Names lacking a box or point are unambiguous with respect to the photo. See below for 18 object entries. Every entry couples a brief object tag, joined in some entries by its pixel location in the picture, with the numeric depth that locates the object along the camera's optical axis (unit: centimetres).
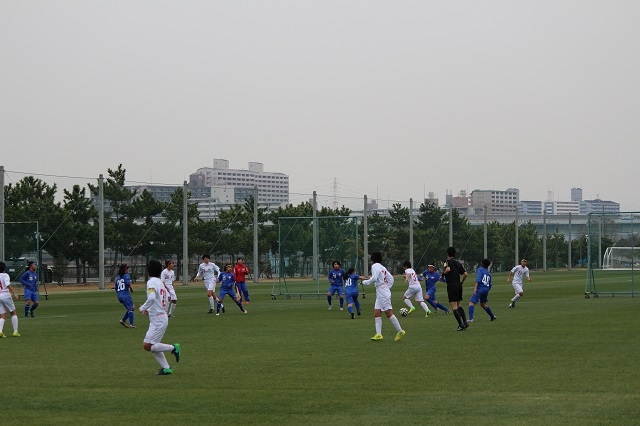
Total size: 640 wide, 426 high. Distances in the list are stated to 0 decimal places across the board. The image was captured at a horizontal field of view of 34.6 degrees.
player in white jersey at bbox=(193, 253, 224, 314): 3631
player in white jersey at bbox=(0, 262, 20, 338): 2598
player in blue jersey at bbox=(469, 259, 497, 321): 3008
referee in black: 2589
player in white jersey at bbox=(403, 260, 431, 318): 3284
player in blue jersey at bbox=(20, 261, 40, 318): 3288
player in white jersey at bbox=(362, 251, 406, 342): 2306
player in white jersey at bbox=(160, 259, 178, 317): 3195
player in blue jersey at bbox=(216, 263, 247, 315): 3559
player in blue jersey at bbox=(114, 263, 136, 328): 2970
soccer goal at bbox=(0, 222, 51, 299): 5453
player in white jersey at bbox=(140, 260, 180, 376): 1673
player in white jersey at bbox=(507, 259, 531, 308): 3872
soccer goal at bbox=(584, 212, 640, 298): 6084
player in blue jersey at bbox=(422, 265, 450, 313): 3517
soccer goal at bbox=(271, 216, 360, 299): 5188
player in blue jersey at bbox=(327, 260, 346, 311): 3692
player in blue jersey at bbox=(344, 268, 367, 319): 3228
